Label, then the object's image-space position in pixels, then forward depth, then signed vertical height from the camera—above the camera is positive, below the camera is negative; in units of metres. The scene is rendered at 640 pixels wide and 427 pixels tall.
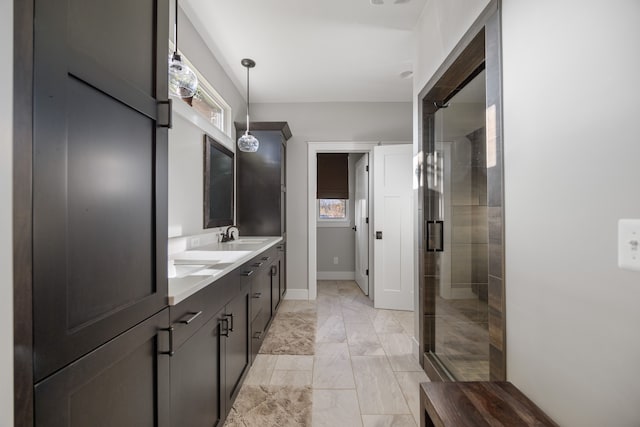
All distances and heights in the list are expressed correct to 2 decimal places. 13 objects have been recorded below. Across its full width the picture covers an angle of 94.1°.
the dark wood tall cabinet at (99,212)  0.60 +0.01
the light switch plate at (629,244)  0.70 -0.07
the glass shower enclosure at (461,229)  1.75 -0.09
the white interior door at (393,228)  3.83 -0.15
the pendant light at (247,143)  2.98 +0.74
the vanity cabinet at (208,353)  1.12 -0.63
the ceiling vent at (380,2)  2.27 +1.64
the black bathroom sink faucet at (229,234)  3.17 -0.20
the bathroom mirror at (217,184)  2.82 +0.35
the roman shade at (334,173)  5.47 +0.80
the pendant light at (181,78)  1.50 +0.72
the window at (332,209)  5.68 +0.14
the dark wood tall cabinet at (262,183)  3.79 +0.43
